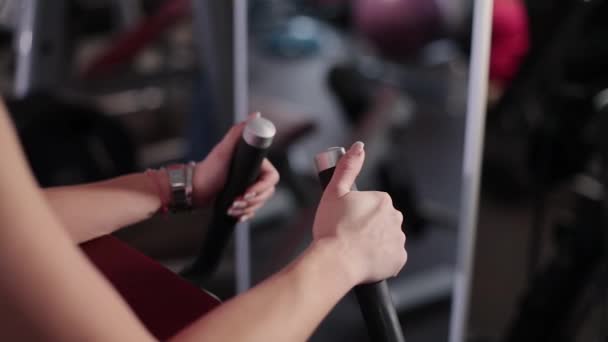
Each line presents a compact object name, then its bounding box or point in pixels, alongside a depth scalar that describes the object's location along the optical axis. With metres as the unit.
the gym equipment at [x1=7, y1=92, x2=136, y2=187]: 1.77
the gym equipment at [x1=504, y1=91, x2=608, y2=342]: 1.44
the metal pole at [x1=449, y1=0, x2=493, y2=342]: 1.16
